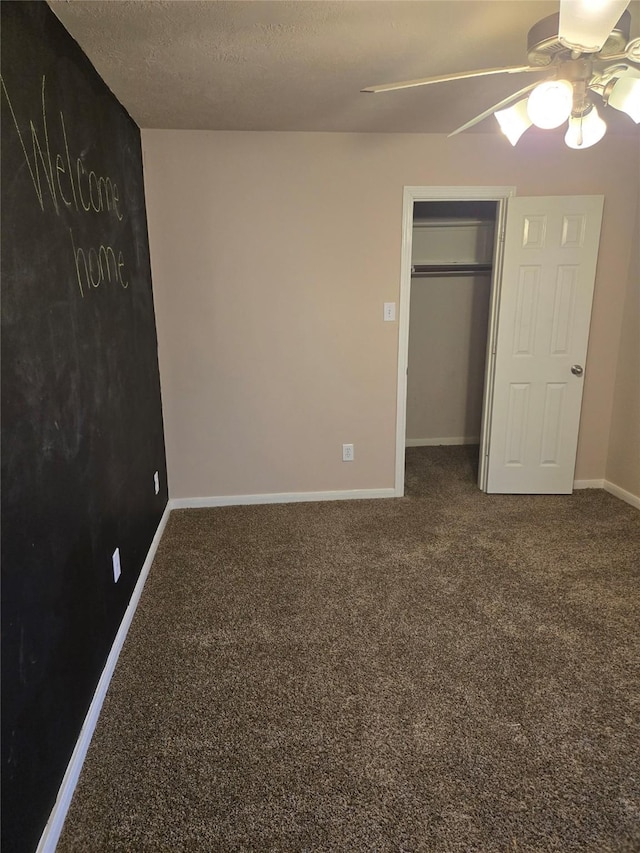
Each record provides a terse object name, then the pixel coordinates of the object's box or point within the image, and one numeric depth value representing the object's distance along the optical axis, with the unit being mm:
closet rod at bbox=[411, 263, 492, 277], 4449
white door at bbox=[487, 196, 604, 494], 3281
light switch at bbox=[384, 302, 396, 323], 3375
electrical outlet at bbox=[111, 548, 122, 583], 2131
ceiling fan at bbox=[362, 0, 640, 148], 1517
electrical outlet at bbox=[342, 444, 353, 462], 3588
